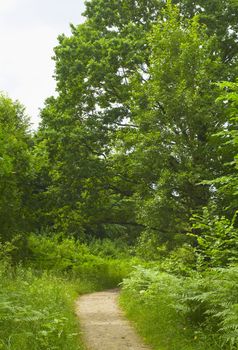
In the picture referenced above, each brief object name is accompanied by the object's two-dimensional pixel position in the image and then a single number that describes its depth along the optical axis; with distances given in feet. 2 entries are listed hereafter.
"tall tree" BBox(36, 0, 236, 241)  67.77
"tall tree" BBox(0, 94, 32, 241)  62.80
